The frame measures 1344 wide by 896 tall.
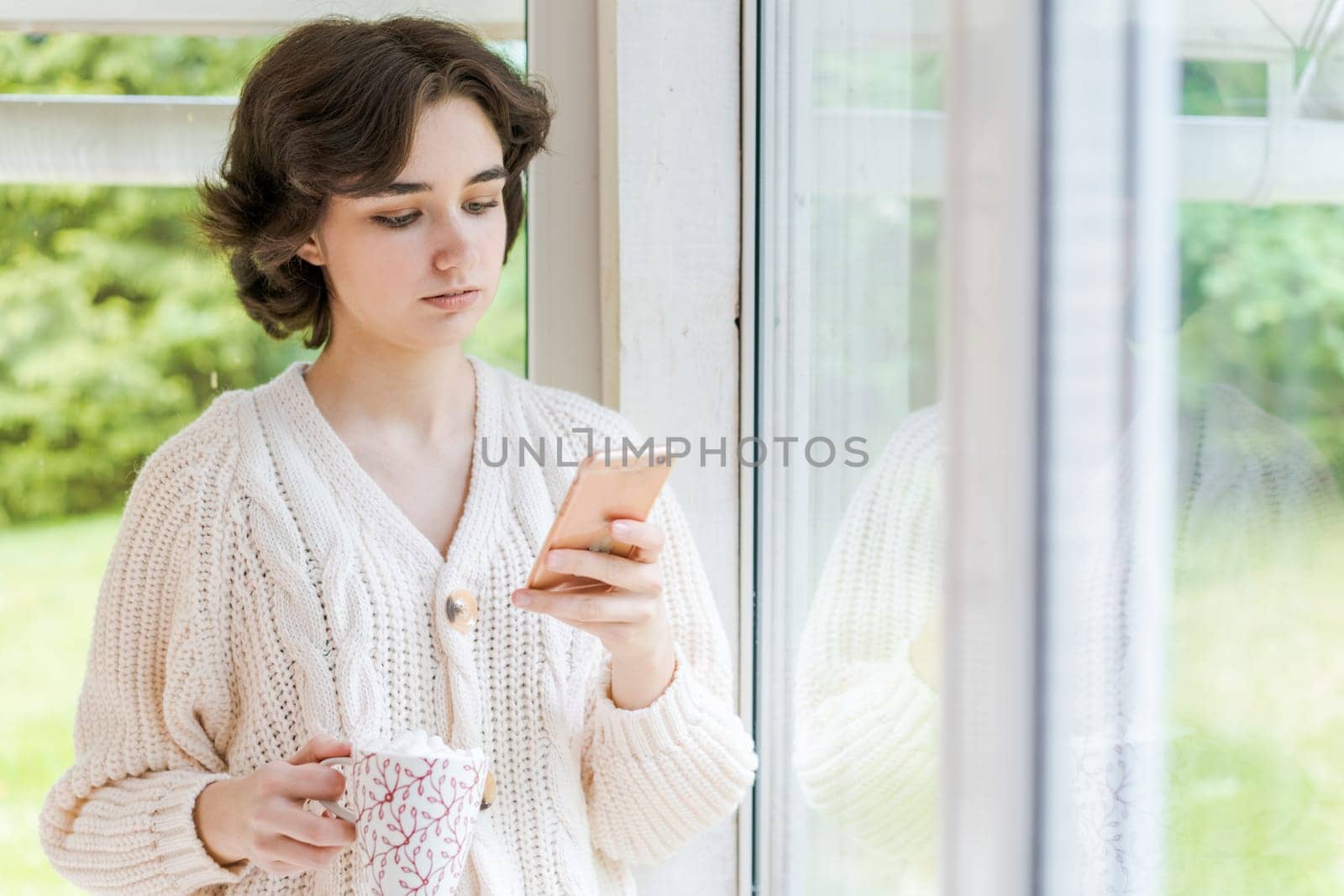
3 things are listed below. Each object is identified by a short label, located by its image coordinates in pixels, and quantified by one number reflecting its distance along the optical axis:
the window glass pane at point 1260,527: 1.91
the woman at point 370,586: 2.56
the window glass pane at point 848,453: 2.32
